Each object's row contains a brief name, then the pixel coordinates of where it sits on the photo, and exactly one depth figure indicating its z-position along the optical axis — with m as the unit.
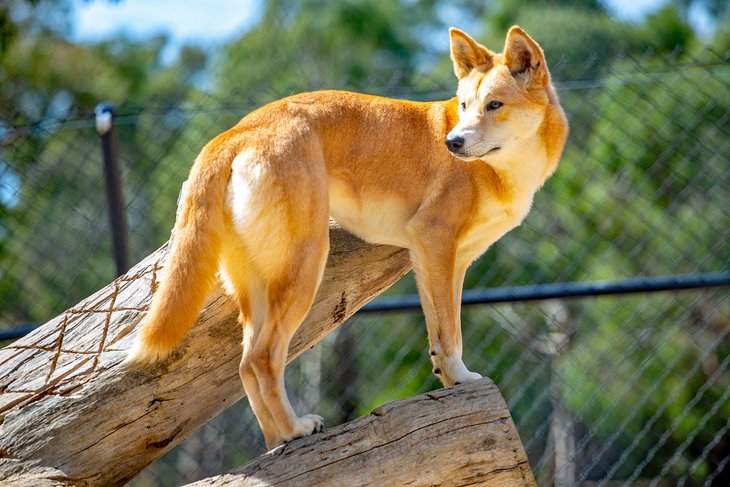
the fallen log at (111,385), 5.53
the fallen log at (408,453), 5.07
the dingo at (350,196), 5.29
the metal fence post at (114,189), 7.54
